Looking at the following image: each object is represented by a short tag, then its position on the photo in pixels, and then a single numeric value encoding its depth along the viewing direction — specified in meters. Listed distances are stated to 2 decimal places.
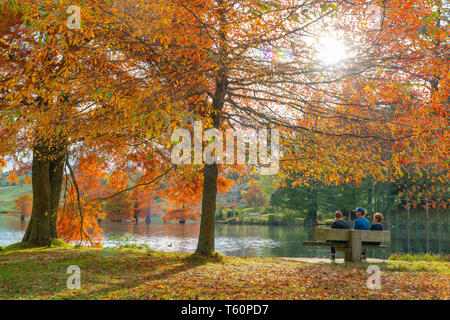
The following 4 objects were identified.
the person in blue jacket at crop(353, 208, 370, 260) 11.28
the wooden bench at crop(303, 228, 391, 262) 10.30
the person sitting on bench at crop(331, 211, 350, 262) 11.30
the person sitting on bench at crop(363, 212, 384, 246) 10.86
